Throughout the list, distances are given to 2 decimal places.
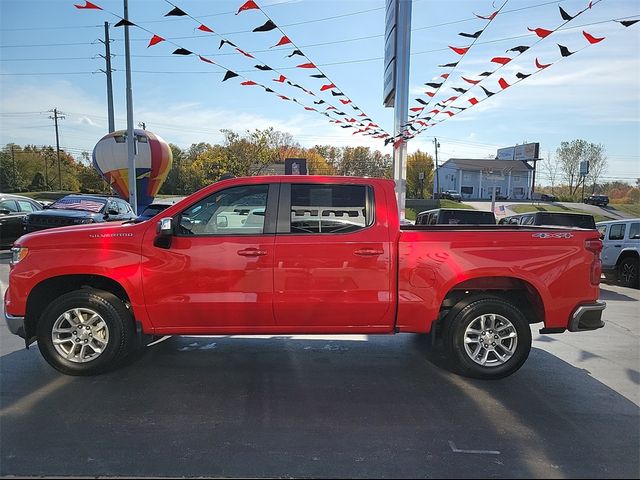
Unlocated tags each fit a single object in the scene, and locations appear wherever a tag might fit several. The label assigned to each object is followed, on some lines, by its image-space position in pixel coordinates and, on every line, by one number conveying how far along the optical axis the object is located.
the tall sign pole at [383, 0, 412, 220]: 13.06
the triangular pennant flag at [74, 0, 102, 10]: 6.43
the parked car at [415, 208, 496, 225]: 12.31
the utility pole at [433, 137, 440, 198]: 73.78
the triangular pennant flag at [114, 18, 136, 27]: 6.87
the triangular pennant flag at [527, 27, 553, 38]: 6.93
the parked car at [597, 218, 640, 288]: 11.51
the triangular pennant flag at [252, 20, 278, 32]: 7.34
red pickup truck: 4.39
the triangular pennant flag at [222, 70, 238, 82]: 8.97
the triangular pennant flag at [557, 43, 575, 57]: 7.24
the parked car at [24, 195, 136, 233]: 12.93
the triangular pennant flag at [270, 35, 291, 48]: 8.03
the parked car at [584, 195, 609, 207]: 62.53
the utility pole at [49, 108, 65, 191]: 68.44
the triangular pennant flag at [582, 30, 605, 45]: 6.64
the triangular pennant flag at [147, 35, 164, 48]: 7.61
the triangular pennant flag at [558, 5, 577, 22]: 6.33
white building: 81.50
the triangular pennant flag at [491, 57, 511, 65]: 8.28
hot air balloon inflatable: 30.89
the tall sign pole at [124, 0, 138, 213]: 20.94
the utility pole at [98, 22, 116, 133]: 28.27
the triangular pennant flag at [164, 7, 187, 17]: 6.70
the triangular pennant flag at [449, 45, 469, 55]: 8.50
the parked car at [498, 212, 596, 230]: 11.93
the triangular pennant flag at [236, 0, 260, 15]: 6.72
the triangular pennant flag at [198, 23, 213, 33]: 7.29
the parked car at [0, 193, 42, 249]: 14.07
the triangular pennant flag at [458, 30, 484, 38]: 7.57
